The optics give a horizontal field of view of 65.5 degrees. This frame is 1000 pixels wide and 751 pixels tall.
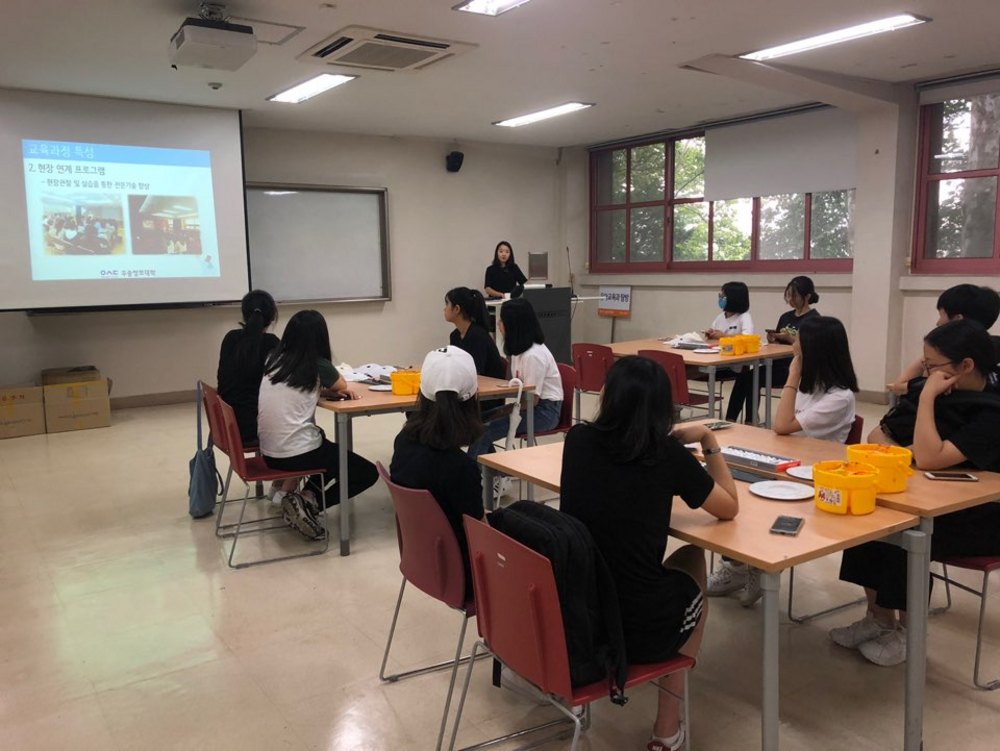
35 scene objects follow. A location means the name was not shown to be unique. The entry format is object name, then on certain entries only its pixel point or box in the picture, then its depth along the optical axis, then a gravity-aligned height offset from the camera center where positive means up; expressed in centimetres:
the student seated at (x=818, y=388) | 291 -45
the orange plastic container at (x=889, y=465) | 214 -54
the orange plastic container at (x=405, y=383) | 398 -53
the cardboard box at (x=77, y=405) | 645 -100
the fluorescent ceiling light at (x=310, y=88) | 593 +153
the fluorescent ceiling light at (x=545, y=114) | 726 +157
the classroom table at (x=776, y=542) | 177 -64
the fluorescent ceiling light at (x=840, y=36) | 481 +152
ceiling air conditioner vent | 478 +147
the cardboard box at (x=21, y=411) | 627 -100
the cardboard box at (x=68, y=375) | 661 -76
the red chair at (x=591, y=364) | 559 -64
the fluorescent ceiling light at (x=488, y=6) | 429 +149
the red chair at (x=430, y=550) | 213 -77
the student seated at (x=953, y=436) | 234 -51
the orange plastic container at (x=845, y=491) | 201 -57
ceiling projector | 417 +130
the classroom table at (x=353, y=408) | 366 -61
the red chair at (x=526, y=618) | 167 -77
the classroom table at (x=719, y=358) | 506 -57
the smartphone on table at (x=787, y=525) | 191 -63
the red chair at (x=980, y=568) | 237 -92
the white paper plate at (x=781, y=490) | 218 -62
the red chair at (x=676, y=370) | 503 -62
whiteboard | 795 +41
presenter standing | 880 +4
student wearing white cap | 230 -49
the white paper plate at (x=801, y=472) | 235 -61
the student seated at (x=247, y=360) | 393 -39
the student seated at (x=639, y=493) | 186 -53
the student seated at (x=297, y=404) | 363 -57
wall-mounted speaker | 888 +133
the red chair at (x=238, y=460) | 348 -83
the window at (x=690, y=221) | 770 +56
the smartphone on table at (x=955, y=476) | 227 -61
